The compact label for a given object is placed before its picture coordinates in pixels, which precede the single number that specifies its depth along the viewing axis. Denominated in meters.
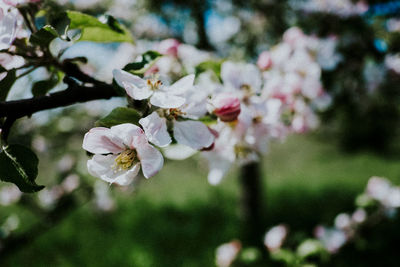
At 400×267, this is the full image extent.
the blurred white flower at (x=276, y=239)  0.61
